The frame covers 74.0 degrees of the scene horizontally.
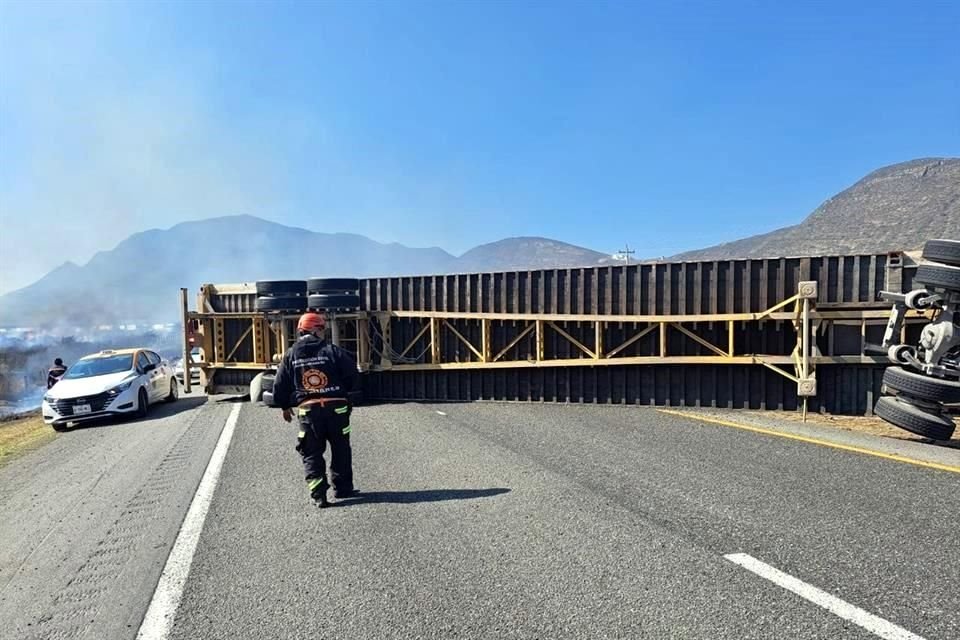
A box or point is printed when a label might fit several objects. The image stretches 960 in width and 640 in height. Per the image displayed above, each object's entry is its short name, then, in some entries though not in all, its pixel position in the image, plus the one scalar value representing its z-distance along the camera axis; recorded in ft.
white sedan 43.39
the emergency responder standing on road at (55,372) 58.86
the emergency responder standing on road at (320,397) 20.17
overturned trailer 34.12
